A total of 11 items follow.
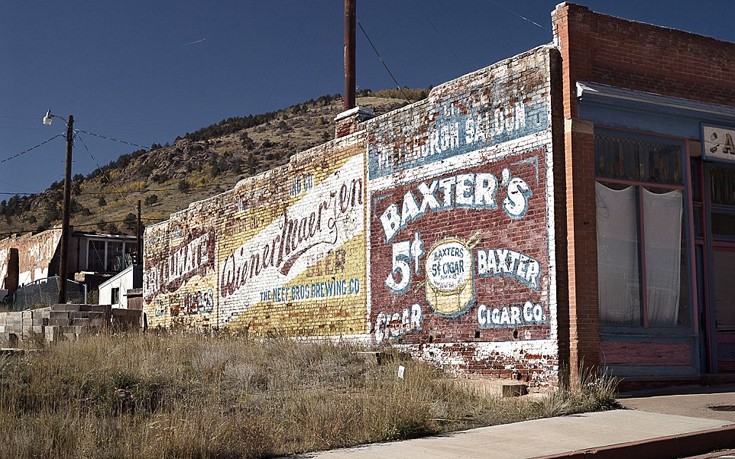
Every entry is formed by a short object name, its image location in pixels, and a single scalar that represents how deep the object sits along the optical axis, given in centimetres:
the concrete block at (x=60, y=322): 2005
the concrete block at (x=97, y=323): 1981
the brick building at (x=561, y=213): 1293
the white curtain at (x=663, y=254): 1373
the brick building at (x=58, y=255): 4588
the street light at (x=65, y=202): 2941
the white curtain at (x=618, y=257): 1315
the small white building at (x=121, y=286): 3544
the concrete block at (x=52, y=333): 1704
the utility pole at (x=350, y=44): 2314
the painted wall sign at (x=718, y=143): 1455
